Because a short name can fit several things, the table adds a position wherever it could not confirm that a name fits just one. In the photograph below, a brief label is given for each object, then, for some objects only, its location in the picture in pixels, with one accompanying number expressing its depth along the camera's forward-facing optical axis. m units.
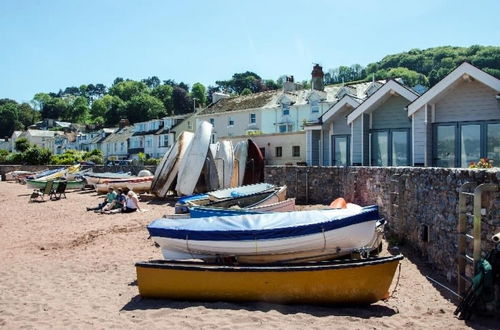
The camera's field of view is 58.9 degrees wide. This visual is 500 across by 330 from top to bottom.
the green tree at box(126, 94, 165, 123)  108.12
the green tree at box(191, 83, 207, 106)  124.88
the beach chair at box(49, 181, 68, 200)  27.55
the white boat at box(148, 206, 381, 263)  8.41
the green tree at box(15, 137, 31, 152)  67.94
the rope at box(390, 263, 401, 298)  7.81
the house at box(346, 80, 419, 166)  19.30
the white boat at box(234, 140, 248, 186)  26.62
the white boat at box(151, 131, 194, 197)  24.56
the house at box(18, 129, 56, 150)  95.81
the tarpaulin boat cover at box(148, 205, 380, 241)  8.41
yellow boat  7.26
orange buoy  12.70
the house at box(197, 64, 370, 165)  44.44
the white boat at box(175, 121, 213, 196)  22.84
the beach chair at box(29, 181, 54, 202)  27.40
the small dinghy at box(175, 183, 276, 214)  14.46
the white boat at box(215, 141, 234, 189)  25.11
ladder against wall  6.71
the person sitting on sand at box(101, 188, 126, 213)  20.09
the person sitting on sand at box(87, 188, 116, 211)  20.87
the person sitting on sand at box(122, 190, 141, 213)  19.62
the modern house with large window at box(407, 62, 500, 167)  15.95
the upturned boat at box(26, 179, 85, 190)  33.19
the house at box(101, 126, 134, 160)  70.51
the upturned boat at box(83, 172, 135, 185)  33.06
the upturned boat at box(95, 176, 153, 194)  27.73
